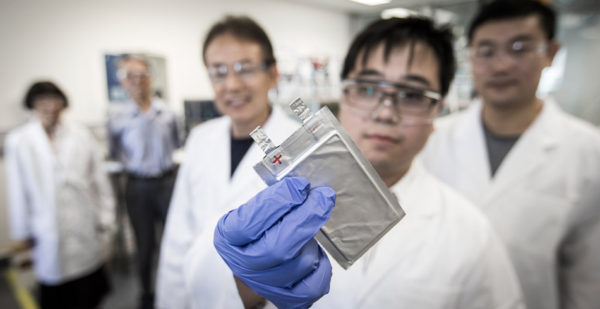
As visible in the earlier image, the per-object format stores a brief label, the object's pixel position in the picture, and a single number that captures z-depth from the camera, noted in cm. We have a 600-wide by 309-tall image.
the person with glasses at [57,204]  157
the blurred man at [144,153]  196
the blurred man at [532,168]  89
